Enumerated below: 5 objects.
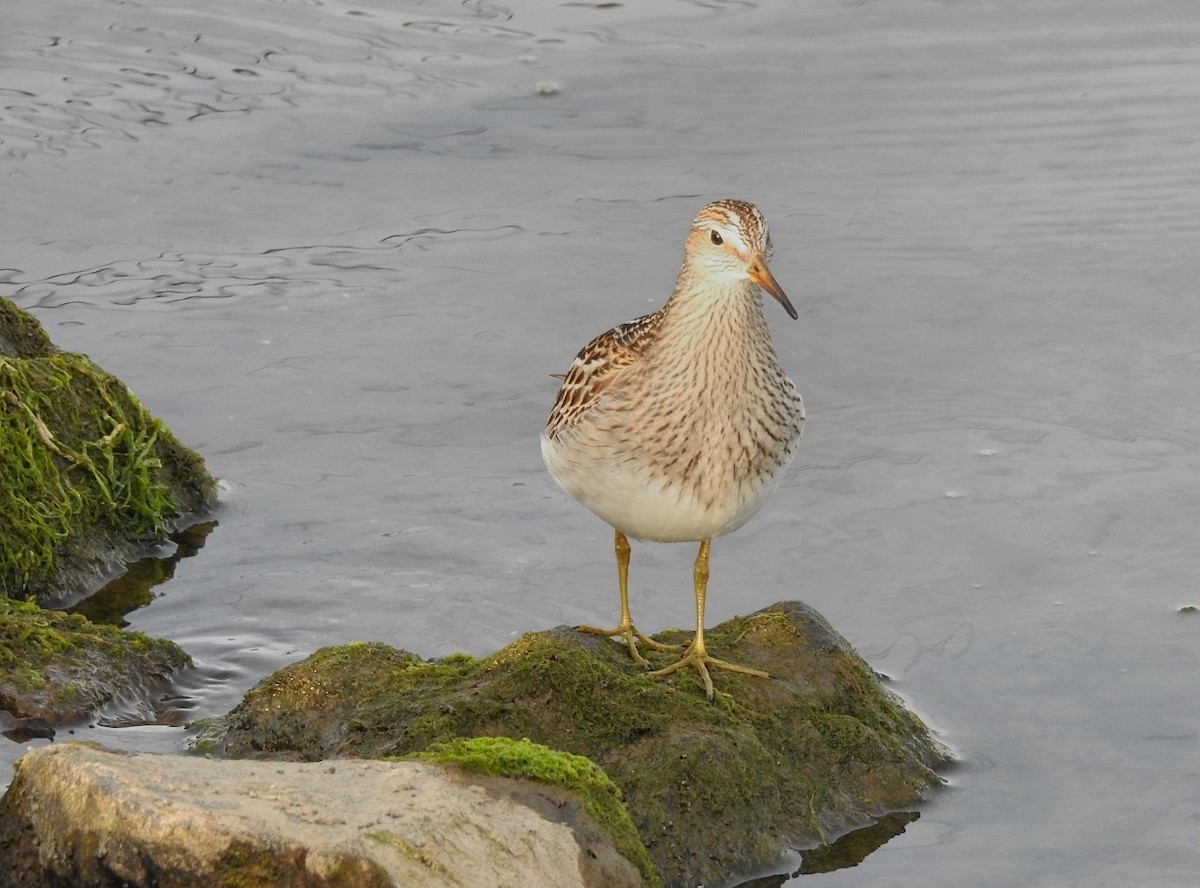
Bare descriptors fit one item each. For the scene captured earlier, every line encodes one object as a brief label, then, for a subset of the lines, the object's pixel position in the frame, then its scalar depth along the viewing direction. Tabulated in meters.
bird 12.34
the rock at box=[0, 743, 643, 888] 8.88
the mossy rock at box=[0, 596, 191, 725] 12.79
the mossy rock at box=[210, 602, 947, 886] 11.29
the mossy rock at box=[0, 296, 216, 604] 15.46
